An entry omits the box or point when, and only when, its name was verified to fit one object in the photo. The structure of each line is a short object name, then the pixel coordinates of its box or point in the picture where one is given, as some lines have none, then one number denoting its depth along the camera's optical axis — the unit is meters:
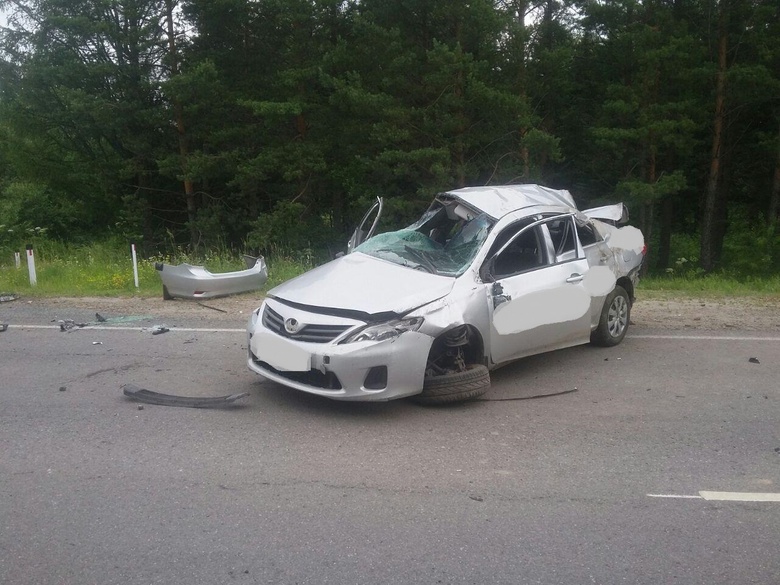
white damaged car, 5.70
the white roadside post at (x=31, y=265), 13.33
